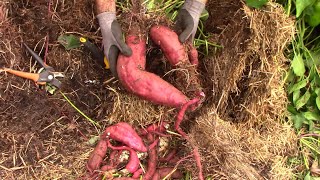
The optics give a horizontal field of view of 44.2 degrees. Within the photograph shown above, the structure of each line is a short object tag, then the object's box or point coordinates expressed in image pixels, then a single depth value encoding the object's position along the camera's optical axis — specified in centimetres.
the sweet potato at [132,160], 185
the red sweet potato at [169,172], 187
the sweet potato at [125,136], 187
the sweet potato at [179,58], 181
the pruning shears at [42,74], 190
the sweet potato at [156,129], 196
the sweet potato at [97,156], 185
